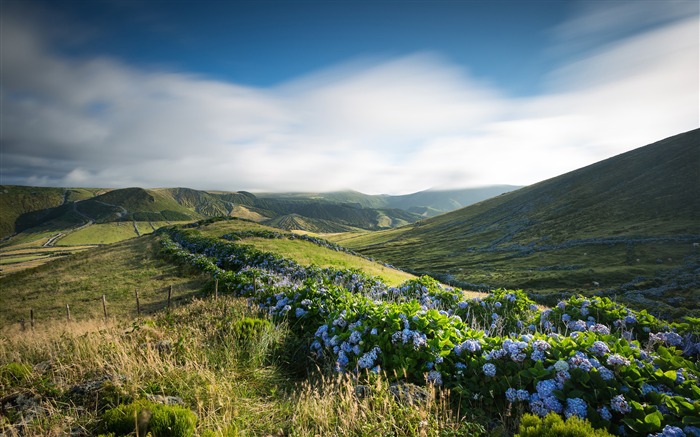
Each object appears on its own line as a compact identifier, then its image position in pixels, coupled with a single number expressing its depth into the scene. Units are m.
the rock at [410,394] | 4.90
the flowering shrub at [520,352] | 4.20
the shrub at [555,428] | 3.39
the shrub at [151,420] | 4.22
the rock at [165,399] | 5.05
